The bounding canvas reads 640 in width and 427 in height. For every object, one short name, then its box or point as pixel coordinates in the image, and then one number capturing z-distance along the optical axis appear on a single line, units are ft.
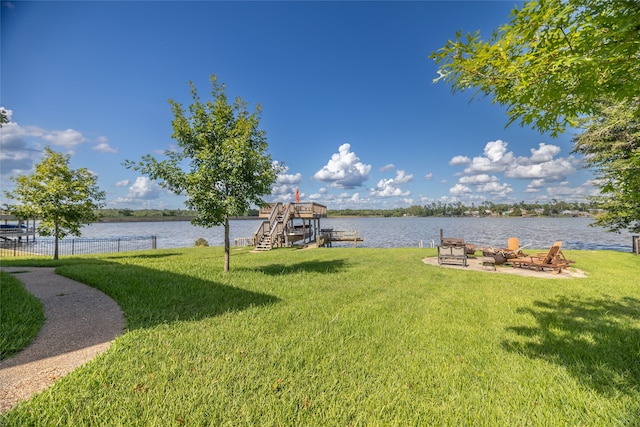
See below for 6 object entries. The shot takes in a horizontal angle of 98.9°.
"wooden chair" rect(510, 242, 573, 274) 36.99
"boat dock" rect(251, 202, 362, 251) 81.15
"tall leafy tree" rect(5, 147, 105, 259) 49.65
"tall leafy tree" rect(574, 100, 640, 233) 43.66
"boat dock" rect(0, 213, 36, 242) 102.73
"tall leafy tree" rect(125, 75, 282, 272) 30.27
